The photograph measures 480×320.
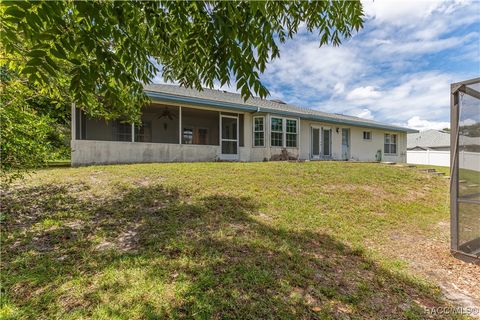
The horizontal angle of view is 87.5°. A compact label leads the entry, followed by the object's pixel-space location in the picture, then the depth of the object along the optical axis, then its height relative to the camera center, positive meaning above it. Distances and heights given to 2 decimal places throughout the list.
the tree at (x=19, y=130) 3.97 +0.46
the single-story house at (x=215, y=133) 11.30 +1.55
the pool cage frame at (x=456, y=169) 4.07 -0.15
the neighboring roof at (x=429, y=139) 39.19 +3.43
